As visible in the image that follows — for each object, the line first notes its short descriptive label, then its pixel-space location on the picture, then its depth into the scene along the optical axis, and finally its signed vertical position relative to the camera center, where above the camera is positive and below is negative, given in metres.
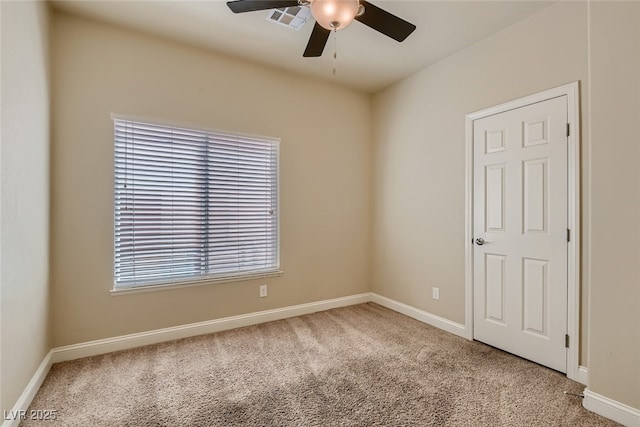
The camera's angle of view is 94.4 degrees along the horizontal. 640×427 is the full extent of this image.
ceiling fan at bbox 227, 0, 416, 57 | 1.65 +1.25
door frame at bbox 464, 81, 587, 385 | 2.13 -0.06
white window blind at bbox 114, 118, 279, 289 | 2.63 +0.08
